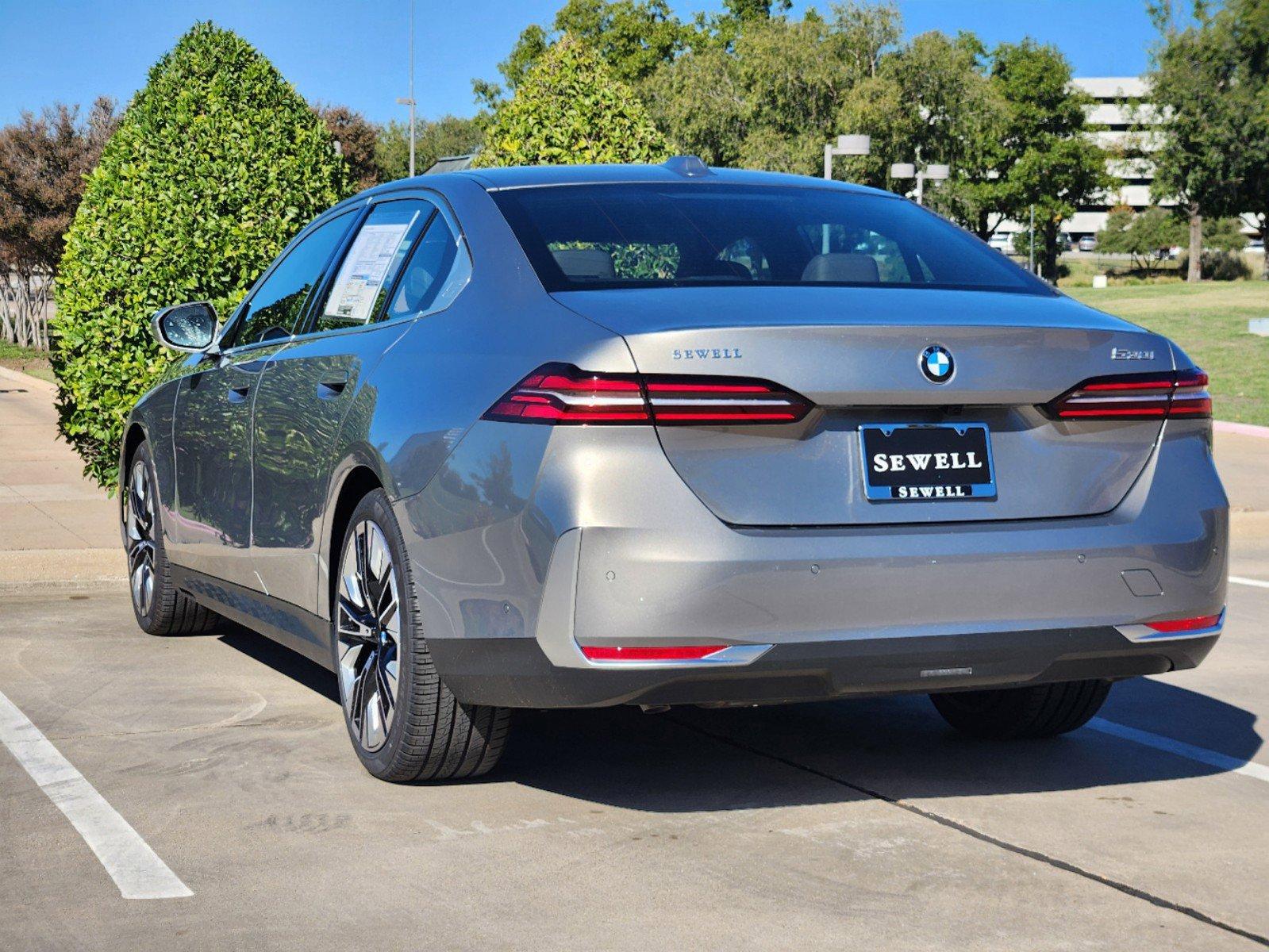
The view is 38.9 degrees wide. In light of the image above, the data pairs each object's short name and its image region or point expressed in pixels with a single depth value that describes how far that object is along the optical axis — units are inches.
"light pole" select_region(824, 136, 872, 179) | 1026.7
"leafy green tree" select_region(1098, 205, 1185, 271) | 4207.7
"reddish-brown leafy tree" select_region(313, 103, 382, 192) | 2888.8
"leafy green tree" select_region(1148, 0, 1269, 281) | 2783.0
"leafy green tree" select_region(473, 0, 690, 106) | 3437.5
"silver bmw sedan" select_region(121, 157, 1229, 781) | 163.6
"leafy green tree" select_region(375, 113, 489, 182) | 4097.0
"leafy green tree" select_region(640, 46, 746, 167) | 2736.2
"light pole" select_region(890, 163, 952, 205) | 1278.3
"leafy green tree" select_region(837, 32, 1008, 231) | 2645.2
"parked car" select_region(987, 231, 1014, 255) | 4607.0
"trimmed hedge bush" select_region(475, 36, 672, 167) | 484.1
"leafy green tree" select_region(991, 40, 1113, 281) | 3410.4
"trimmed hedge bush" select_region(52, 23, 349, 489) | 410.6
